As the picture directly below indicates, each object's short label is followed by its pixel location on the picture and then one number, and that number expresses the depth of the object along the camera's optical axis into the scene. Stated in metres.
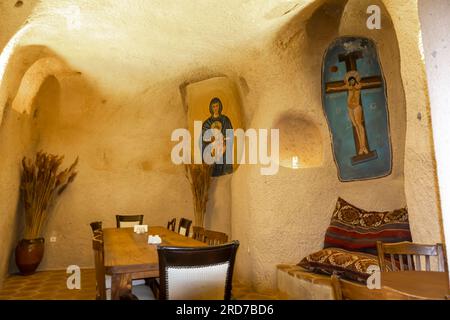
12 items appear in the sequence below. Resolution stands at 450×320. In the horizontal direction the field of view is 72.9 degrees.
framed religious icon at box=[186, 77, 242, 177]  4.80
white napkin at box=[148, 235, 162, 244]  2.40
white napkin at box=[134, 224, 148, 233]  3.18
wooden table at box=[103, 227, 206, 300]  1.63
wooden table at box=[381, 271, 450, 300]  1.27
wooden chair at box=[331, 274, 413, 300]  0.77
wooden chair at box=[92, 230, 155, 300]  1.59
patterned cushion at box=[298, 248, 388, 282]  2.67
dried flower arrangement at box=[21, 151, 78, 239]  4.36
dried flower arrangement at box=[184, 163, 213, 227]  4.93
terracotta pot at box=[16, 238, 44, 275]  4.27
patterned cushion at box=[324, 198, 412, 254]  2.98
